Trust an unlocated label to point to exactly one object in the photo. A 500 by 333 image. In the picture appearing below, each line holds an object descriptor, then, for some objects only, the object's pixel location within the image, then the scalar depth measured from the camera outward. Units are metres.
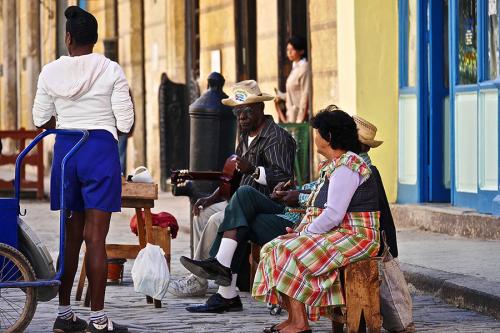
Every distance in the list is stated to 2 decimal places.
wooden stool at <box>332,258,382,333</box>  14.15
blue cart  14.11
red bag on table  18.56
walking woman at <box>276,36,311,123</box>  29.11
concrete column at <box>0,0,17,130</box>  63.07
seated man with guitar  17.23
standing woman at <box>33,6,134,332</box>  14.46
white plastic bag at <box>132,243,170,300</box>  16.08
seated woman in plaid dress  14.17
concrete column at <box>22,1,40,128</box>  59.17
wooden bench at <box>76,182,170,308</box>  16.71
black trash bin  21.67
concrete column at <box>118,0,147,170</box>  41.76
